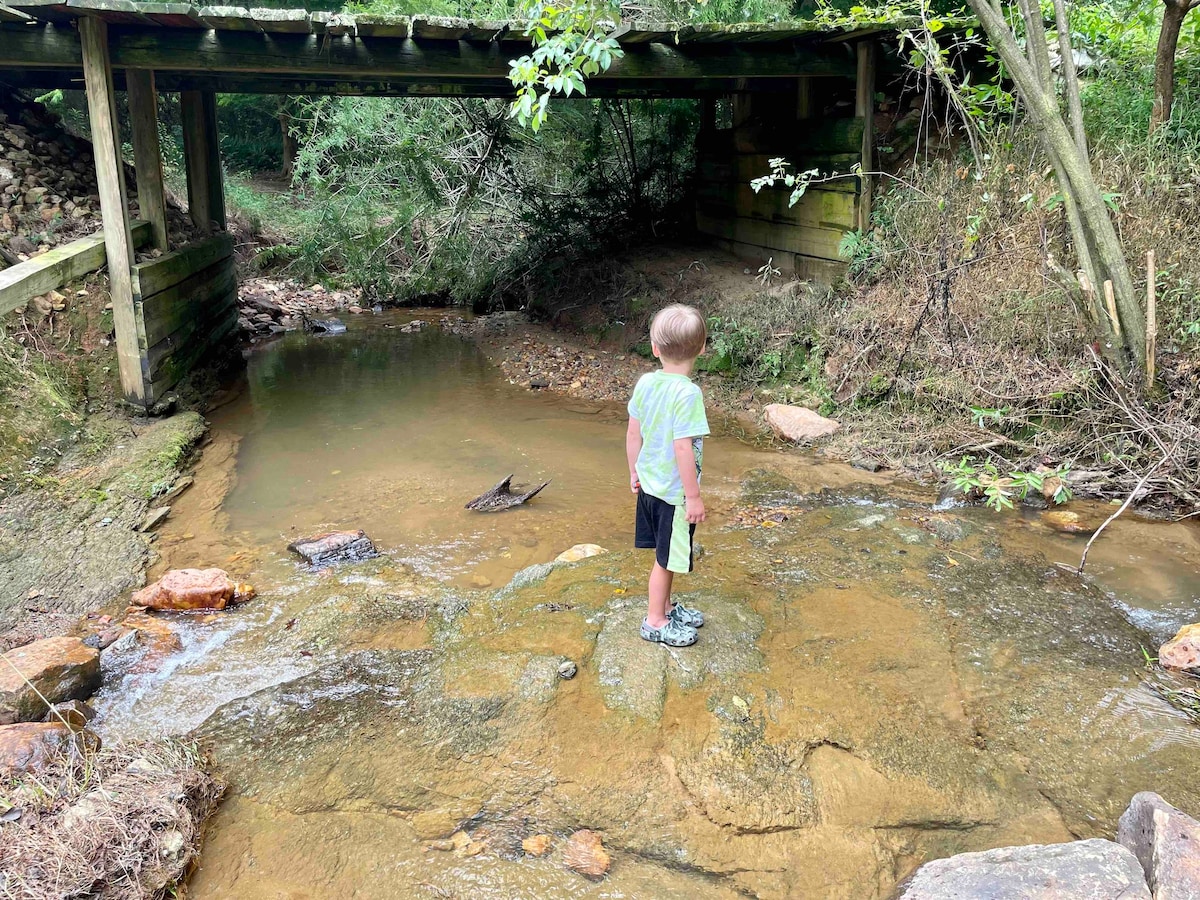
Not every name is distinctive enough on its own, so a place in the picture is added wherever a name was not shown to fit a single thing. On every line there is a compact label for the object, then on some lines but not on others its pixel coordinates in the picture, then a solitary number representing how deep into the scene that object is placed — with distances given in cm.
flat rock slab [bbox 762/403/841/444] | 680
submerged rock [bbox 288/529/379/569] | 484
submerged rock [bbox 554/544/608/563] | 459
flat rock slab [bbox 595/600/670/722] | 314
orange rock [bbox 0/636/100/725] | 310
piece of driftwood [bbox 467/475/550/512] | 567
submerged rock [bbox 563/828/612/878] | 247
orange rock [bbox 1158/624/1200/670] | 332
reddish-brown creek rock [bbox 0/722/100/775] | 268
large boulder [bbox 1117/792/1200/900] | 206
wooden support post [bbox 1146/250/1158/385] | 514
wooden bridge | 677
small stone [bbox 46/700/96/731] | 307
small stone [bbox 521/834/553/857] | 252
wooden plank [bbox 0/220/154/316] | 617
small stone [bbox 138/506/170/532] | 530
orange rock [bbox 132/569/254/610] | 423
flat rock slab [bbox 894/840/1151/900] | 207
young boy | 313
